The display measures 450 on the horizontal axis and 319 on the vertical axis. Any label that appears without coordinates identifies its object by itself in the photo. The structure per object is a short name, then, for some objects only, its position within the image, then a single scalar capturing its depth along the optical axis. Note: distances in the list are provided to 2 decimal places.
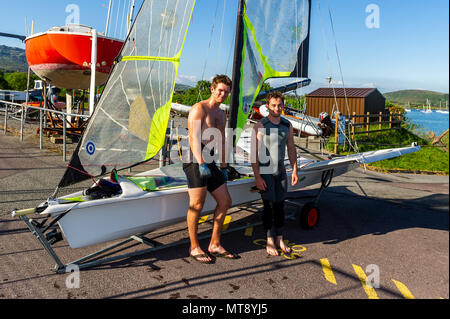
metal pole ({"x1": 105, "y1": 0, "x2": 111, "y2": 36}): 7.43
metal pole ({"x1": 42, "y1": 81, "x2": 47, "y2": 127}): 12.87
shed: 20.08
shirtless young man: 3.47
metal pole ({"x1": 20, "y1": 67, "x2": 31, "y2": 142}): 10.90
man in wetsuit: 3.92
